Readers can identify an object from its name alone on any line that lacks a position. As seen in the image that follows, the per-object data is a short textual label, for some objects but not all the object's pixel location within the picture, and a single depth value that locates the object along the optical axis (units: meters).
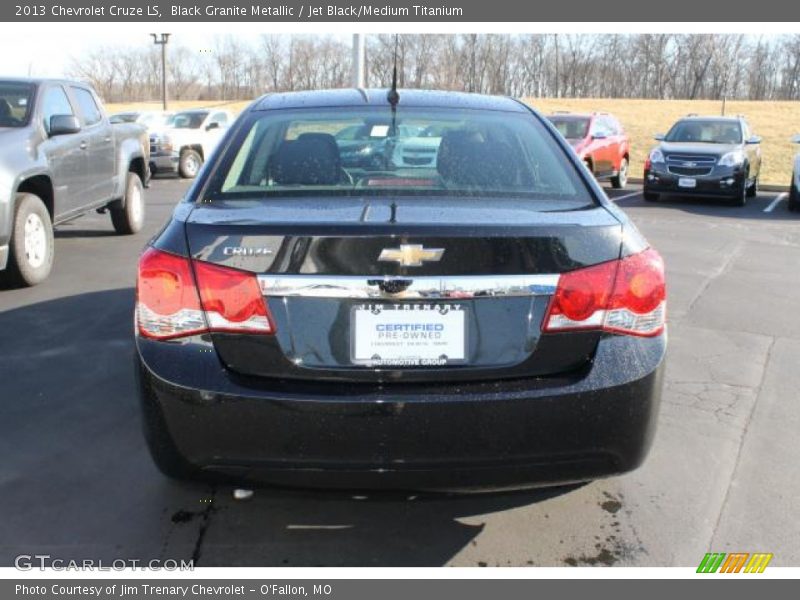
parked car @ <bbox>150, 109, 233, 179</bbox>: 17.86
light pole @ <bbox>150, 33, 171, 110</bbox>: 33.35
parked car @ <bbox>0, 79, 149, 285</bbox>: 6.54
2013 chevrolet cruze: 2.38
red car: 15.71
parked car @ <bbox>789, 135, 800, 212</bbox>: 13.58
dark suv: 14.27
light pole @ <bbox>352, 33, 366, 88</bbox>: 12.95
